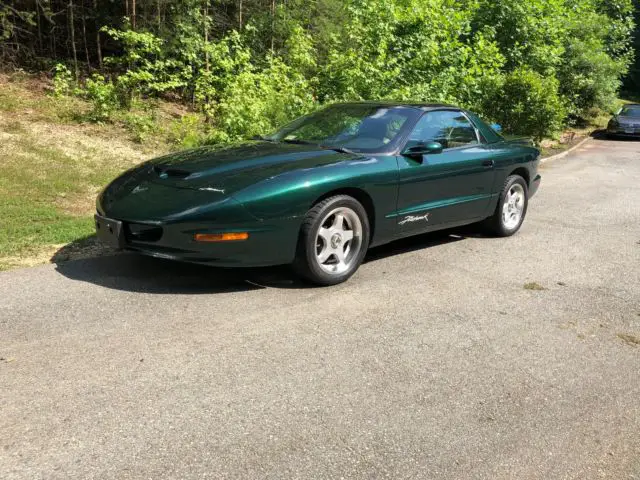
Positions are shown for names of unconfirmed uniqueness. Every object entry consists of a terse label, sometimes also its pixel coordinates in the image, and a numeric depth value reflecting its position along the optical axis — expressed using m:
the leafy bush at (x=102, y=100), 11.37
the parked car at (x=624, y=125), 22.88
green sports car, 4.32
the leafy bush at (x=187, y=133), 10.38
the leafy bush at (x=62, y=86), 12.10
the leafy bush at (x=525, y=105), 14.25
